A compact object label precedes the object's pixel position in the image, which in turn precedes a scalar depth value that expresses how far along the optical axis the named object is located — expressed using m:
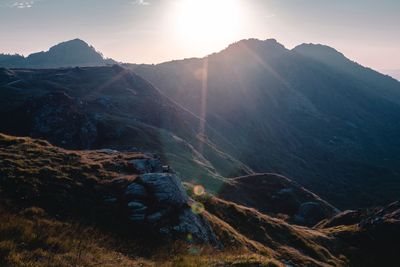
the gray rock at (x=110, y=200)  29.58
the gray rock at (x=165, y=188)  31.44
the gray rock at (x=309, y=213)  125.12
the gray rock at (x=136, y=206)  29.02
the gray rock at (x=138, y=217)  27.73
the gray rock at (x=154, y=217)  28.09
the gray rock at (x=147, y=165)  43.09
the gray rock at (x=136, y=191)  30.92
